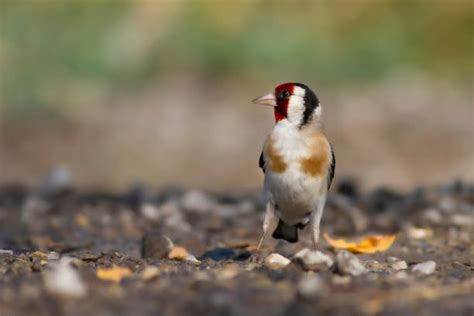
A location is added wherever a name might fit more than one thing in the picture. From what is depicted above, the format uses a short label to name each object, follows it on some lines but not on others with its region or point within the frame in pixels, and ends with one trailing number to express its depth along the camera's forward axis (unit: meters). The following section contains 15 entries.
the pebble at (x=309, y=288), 8.54
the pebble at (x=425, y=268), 10.30
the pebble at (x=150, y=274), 9.30
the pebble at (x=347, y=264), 9.69
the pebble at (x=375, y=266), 11.11
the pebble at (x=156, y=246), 12.30
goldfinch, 11.97
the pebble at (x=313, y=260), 9.91
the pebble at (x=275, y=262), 10.31
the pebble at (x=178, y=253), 11.96
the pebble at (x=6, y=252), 11.38
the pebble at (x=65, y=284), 8.45
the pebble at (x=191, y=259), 11.21
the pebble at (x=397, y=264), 11.37
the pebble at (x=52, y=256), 11.09
